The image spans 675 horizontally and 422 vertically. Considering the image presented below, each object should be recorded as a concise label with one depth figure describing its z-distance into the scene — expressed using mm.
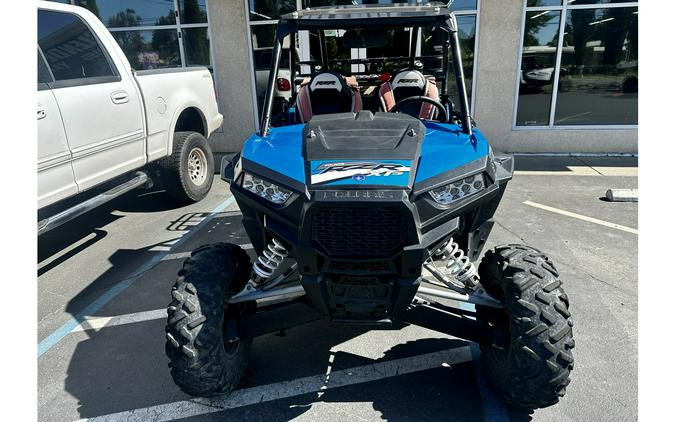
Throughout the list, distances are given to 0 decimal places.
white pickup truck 4047
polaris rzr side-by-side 2164
